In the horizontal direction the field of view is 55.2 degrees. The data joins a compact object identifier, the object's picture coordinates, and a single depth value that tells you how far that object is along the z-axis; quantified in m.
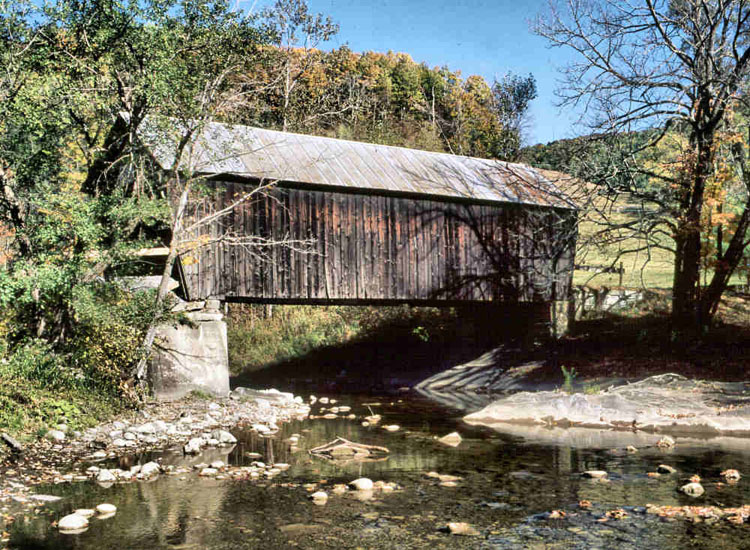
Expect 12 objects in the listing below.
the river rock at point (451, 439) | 10.45
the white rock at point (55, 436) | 9.67
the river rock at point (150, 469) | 8.07
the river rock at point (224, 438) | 10.42
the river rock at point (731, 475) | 7.64
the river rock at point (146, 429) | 10.62
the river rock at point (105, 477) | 7.81
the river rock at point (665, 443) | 9.99
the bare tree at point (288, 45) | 27.69
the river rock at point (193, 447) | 9.61
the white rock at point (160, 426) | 10.87
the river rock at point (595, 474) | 7.94
